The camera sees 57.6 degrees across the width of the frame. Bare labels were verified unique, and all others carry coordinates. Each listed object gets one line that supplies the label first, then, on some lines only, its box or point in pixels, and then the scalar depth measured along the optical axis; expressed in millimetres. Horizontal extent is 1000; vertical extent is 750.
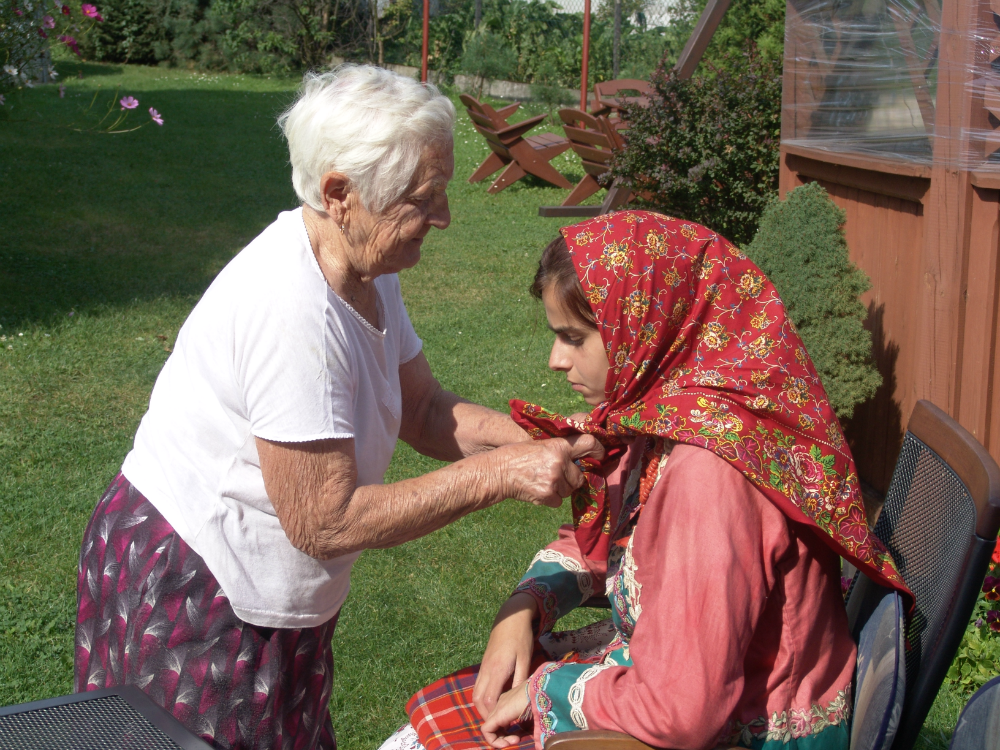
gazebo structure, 3713
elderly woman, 1859
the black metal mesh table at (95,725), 1580
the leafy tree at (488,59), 19312
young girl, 1654
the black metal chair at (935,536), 1619
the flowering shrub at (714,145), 6879
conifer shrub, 4312
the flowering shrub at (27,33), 6801
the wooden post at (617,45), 16812
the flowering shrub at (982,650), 3275
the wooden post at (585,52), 14480
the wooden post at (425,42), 15477
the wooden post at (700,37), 7570
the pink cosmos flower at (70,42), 7348
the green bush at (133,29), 23156
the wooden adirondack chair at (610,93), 11633
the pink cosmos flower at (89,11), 6997
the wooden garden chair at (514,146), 12484
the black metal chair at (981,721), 1540
